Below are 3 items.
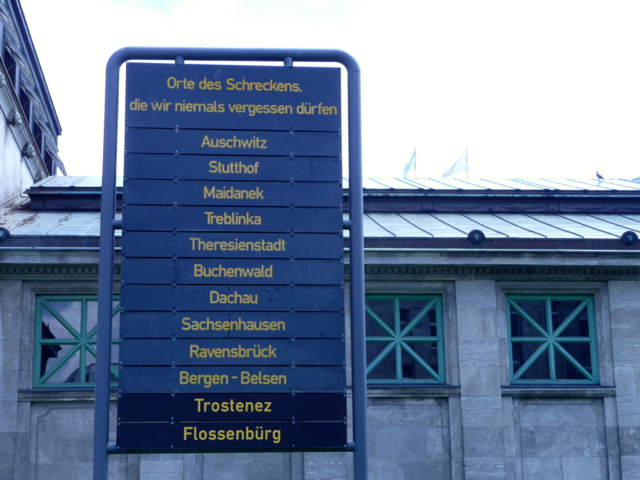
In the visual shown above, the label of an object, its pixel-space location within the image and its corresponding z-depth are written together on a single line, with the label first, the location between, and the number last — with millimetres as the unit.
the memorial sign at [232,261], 8180
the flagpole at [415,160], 38700
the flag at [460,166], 32281
